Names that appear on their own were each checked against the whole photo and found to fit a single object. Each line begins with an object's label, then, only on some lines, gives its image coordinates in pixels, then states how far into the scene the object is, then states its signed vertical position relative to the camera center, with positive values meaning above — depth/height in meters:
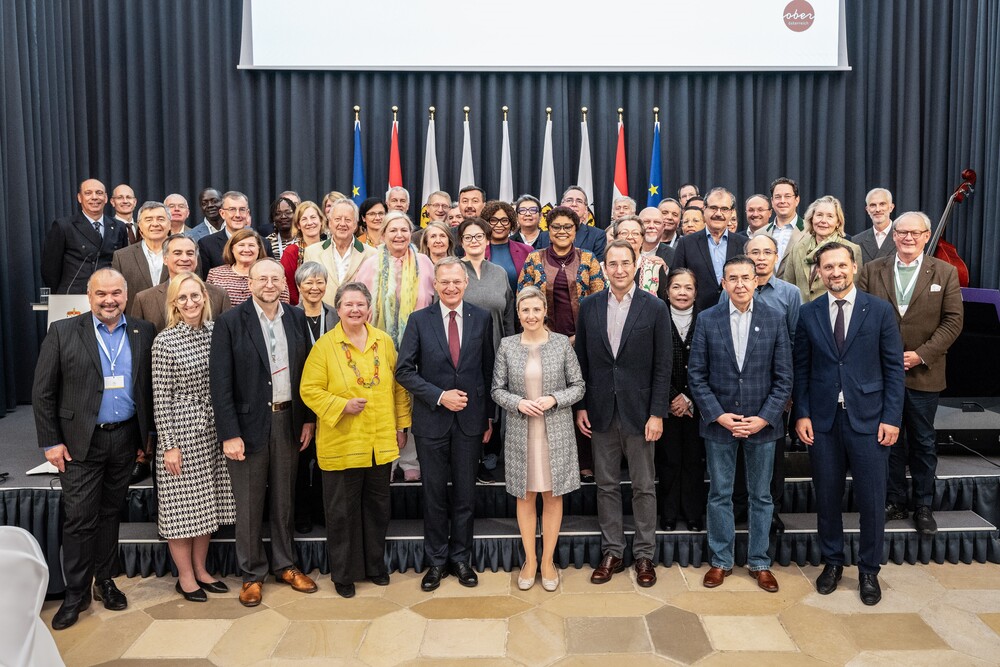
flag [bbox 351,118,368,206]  7.30 +1.44
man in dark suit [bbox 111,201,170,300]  4.27 +0.40
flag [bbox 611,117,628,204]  7.29 +1.43
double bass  5.28 +0.49
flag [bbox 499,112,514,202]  7.36 +1.42
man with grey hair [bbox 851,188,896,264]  4.34 +0.52
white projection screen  6.96 +2.62
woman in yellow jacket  3.32 -0.46
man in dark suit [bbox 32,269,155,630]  3.22 -0.37
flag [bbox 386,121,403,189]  7.27 +1.50
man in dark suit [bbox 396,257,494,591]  3.43 -0.32
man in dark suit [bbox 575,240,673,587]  3.47 -0.28
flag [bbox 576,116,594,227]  7.31 +1.46
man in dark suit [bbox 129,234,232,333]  3.75 +0.16
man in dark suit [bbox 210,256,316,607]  3.29 -0.39
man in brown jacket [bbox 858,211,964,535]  3.72 -0.01
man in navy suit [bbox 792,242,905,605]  3.30 -0.34
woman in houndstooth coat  3.29 -0.41
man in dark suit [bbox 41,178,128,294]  5.17 +0.52
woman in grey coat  3.39 -0.35
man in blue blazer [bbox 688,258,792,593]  3.38 -0.29
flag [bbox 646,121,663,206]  7.34 +1.37
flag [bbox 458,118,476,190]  7.32 +1.51
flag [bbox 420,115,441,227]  7.32 +1.47
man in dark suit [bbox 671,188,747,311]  4.16 +0.39
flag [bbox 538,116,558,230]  7.30 +1.38
